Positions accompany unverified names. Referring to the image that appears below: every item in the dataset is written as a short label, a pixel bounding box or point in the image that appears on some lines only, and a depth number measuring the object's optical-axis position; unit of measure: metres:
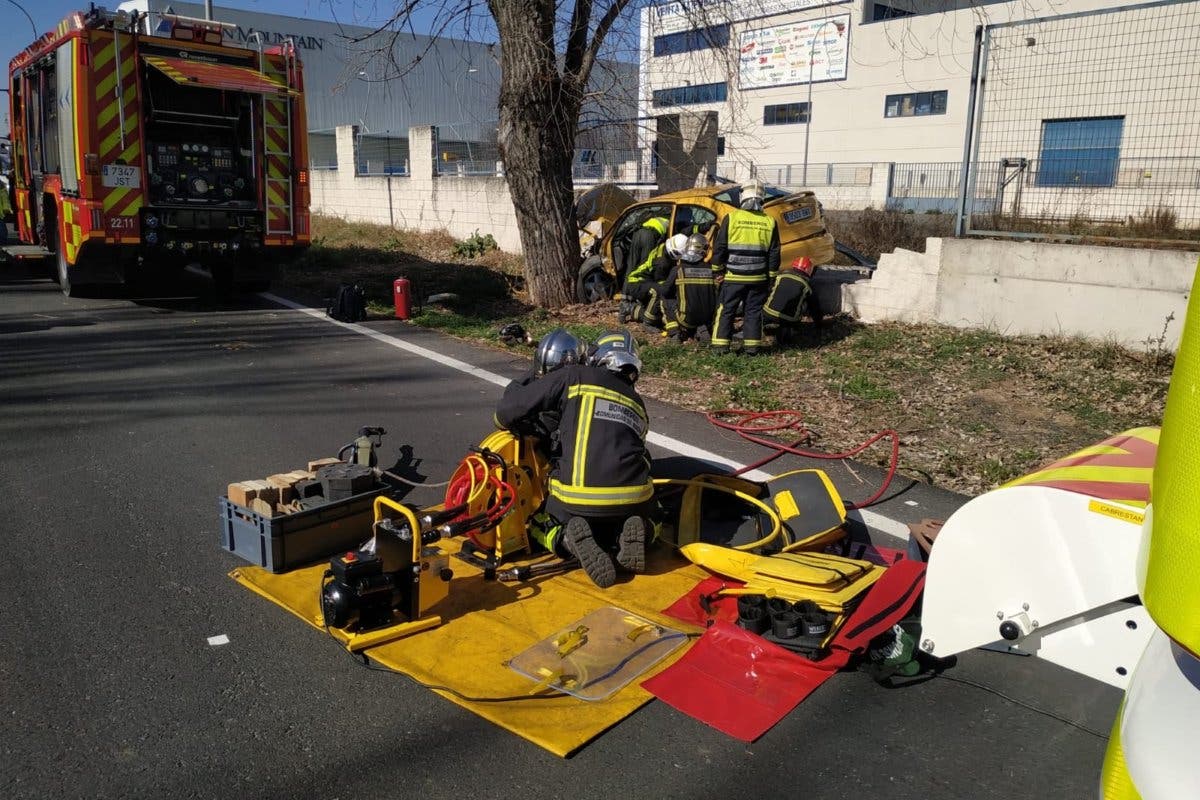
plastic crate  4.32
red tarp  3.34
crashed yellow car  10.98
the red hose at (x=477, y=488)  4.34
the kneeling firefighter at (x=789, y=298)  9.25
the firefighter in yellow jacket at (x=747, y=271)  9.23
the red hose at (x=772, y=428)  6.33
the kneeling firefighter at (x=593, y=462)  4.31
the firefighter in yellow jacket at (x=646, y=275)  10.48
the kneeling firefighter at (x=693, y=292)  9.77
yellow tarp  3.29
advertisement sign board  36.56
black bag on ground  11.52
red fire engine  10.48
